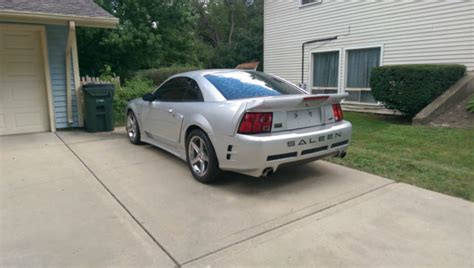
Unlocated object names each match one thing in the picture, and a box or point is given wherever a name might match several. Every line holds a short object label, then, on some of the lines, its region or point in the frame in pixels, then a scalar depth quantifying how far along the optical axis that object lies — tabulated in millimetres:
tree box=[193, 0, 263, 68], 35875
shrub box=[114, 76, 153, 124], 8930
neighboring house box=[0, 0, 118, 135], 7238
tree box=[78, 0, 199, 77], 13336
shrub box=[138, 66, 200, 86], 13546
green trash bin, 7777
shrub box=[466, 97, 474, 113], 7496
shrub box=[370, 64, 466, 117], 7895
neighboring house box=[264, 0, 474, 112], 8883
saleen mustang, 3648
